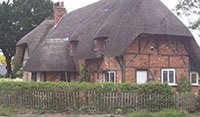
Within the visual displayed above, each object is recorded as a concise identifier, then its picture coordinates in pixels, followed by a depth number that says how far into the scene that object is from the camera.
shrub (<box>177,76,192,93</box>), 28.99
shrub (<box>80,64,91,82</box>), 31.71
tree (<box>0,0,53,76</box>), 57.31
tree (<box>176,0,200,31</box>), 30.08
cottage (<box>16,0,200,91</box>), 28.53
